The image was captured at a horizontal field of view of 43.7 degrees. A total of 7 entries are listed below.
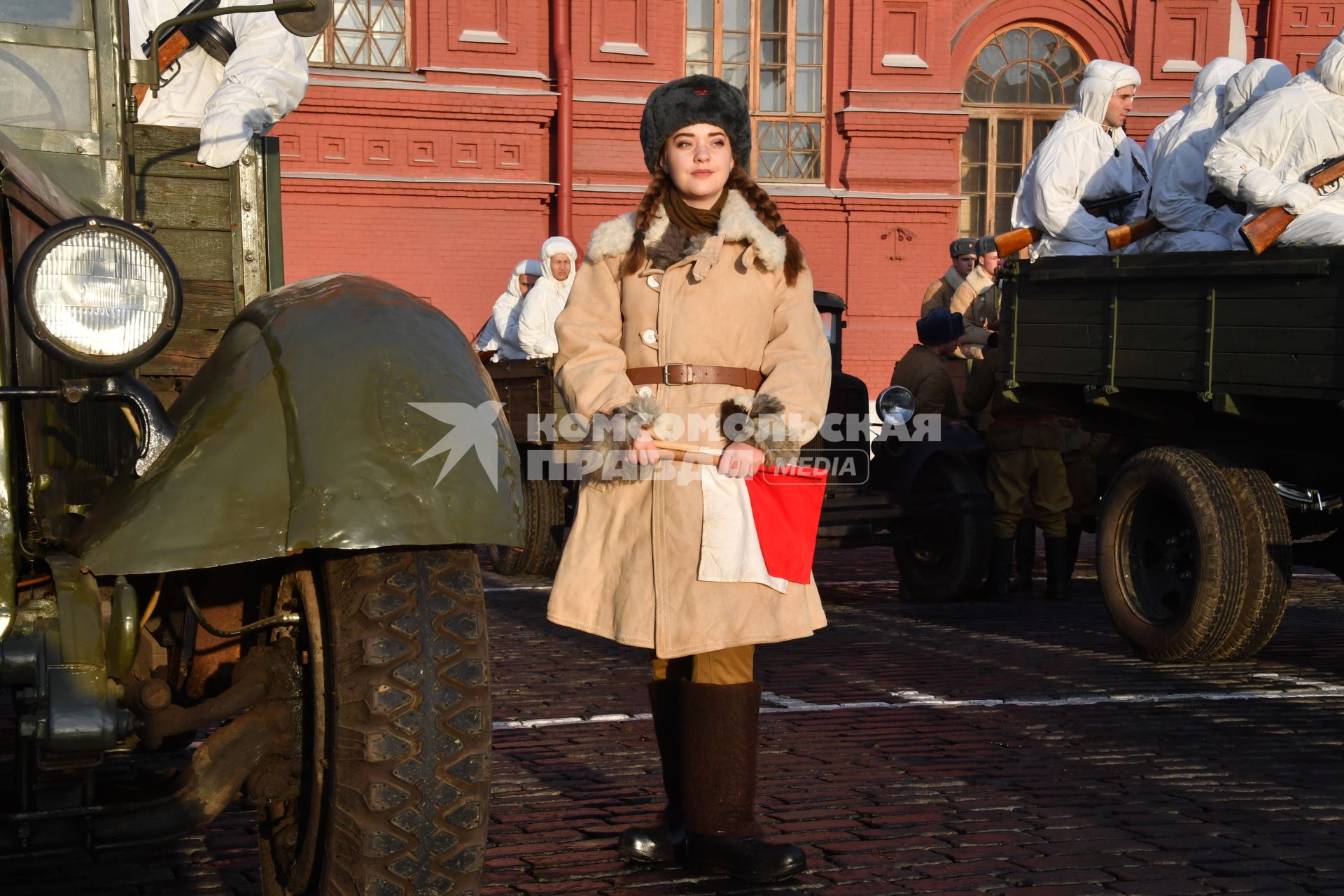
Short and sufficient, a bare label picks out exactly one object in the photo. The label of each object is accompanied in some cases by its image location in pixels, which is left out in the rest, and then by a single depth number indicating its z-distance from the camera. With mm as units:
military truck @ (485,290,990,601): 9336
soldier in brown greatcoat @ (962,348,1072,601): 9539
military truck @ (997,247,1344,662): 6461
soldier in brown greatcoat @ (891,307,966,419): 9906
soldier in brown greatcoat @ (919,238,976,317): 11422
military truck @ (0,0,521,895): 2873
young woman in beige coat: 3775
